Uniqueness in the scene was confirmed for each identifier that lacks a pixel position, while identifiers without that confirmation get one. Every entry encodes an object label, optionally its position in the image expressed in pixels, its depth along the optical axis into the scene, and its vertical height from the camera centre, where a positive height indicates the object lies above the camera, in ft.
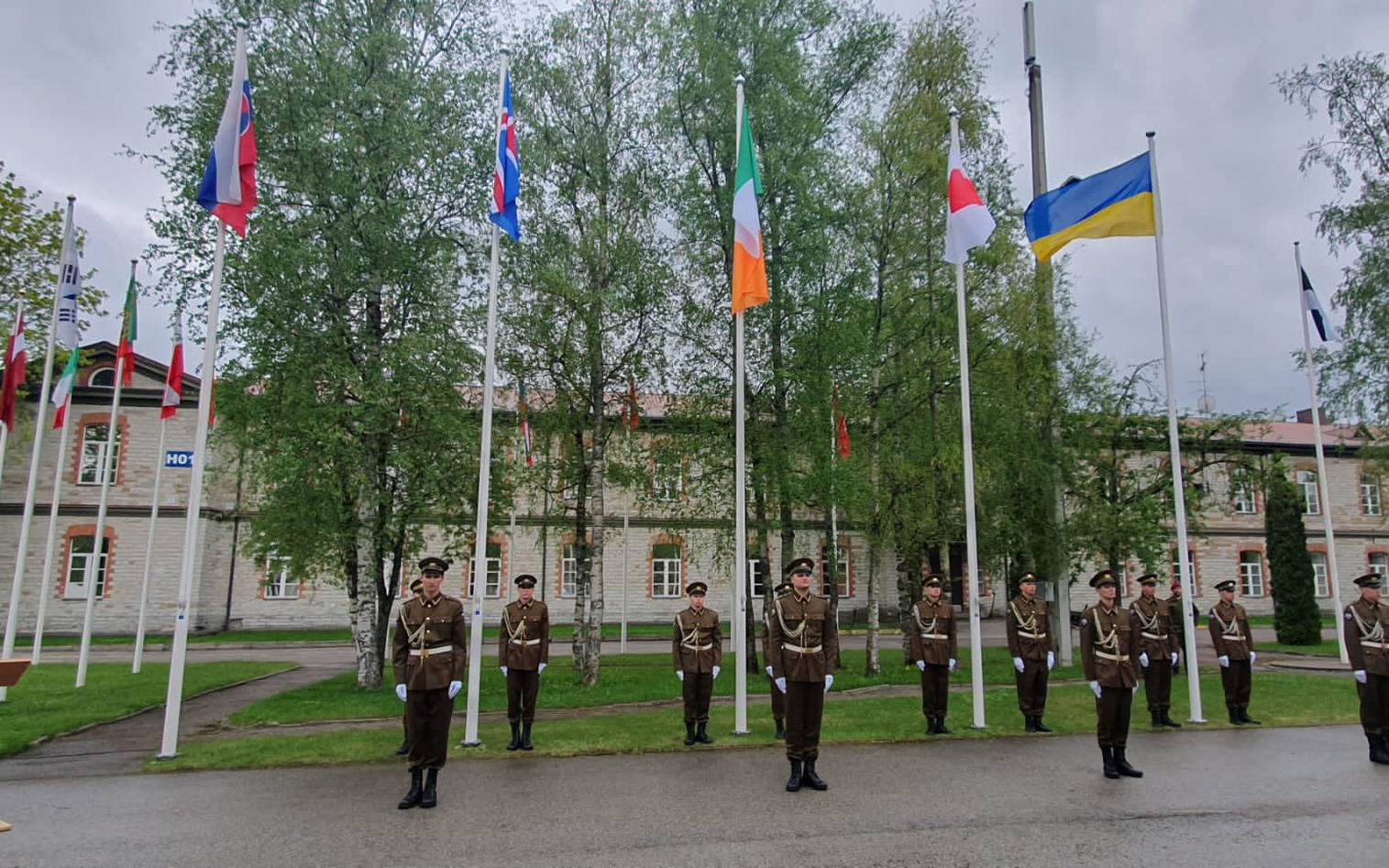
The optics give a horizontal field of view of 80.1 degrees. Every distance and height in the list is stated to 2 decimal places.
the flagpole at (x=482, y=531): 35.29 +1.26
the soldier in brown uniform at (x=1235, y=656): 41.63 -4.53
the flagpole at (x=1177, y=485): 41.37 +4.20
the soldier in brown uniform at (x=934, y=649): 38.68 -4.09
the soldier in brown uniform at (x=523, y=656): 35.76 -4.21
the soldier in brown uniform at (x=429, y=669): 26.48 -3.66
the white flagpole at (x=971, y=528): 39.42 +1.78
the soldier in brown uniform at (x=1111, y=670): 30.07 -3.88
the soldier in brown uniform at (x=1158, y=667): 40.65 -4.97
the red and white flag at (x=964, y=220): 42.96 +17.80
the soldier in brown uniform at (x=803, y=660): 28.48 -3.47
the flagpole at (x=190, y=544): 33.24 +0.56
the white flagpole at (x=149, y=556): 62.57 +0.04
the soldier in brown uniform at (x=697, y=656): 36.67 -4.29
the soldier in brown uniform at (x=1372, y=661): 32.63 -3.73
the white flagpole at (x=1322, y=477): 64.90 +7.46
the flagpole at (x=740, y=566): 37.65 -0.20
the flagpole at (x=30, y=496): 52.60 +3.95
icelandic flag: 39.27 +17.95
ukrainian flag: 44.34 +19.15
